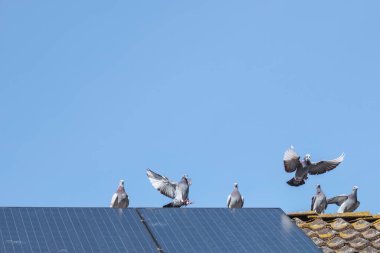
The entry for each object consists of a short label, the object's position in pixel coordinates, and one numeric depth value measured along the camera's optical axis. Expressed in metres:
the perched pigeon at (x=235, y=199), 23.91
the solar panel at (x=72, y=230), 14.52
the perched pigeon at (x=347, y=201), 25.56
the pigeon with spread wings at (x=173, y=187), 27.82
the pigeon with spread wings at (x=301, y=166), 28.58
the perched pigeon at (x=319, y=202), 25.06
